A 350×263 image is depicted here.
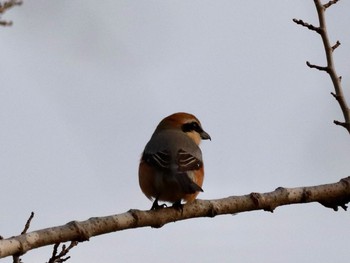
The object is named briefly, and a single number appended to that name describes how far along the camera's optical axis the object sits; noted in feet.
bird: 38.99
